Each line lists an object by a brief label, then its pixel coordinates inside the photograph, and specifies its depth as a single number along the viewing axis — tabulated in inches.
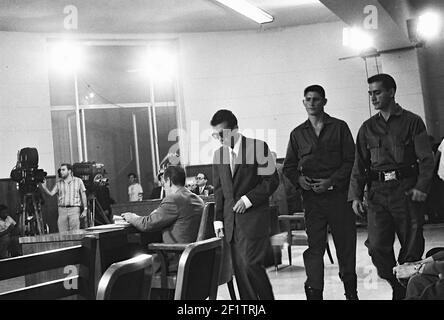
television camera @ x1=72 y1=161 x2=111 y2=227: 313.1
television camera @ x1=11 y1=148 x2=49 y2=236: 259.6
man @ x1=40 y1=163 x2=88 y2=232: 312.0
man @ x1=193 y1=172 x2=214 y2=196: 289.3
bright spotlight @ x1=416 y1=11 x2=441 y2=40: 310.8
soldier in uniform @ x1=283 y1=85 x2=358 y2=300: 127.4
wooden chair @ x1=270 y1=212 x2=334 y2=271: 205.3
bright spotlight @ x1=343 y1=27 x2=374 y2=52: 391.9
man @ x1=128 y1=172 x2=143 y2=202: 392.8
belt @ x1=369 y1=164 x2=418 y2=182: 123.4
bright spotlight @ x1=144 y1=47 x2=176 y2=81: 425.1
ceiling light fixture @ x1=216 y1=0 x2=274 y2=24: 349.4
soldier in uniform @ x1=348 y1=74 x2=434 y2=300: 122.0
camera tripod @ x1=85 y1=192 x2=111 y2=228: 304.3
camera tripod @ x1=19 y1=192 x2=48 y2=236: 258.2
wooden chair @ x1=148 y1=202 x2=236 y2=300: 130.8
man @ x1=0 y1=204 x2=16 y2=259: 294.7
